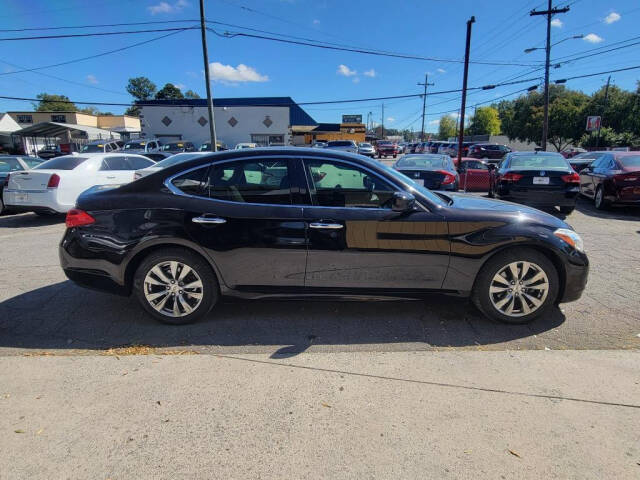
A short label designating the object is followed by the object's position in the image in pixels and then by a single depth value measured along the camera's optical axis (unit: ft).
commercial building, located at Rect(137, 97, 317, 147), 119.55
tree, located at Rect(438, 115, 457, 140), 363.48
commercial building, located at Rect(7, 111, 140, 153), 116.47
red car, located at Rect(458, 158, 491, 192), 43.39
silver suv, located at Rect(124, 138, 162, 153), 71.07
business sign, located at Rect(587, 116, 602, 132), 91.04
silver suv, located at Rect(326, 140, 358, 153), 94.30
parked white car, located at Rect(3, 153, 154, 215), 26.58
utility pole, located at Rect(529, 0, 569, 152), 81.51
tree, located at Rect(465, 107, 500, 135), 302.04
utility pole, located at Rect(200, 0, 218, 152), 61.52
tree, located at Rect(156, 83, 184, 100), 301.63
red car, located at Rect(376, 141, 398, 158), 128.67
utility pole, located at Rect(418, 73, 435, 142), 213.95
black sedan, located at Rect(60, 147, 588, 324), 11.18
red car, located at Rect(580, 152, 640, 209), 29.62
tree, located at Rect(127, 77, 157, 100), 340.80
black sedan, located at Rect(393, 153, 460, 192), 29.22
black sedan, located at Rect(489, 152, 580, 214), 27.81
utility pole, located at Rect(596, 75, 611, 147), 133.15
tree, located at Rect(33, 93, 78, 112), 284.72
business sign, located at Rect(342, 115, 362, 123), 220.99
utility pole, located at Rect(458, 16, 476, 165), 71.00
